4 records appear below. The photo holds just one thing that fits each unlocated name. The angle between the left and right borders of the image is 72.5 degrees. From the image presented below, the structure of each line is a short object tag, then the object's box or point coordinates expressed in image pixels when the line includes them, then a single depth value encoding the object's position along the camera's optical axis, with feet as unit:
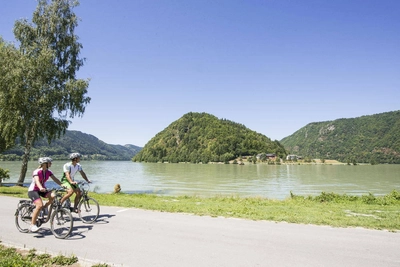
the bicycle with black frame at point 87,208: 28.94
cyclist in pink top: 23.72
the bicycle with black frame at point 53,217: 23.84
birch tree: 67.67
